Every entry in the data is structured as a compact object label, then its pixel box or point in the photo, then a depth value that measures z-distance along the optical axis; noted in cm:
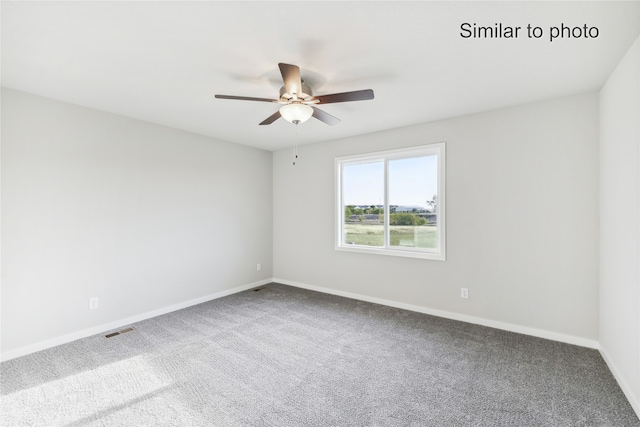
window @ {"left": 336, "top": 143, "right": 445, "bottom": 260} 371
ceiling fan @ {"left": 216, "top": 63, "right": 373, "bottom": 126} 198
